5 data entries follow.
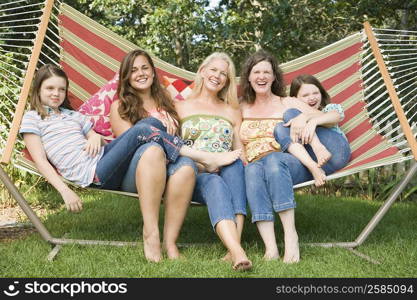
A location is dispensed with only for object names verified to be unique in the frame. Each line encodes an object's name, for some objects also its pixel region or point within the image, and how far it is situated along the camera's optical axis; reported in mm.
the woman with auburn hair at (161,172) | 2215
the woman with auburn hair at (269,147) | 2291
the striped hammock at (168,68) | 2781
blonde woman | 2217
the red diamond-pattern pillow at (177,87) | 2982
